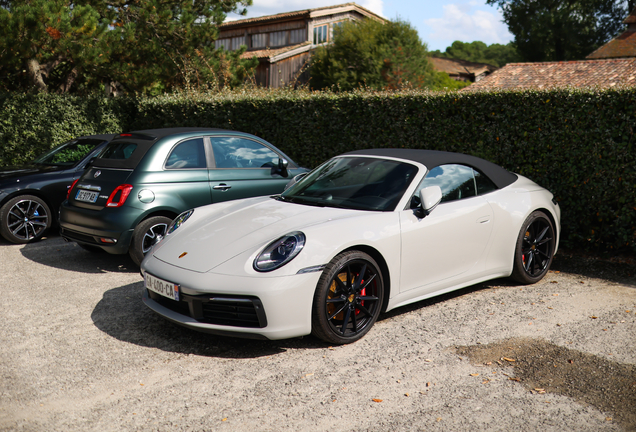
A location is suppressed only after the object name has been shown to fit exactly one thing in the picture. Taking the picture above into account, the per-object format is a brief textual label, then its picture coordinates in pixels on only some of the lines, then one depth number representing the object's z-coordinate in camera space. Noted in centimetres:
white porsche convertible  389
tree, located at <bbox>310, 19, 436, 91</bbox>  3136
